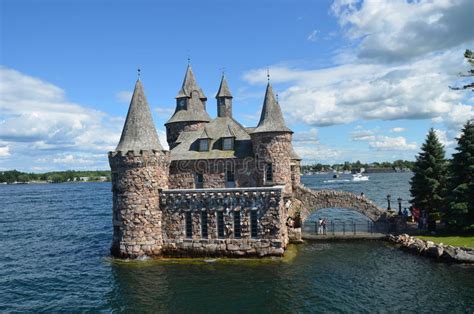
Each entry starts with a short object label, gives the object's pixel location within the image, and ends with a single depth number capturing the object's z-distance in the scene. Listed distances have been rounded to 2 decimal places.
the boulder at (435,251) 29.84
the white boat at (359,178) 164.88
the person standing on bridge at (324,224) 38.75
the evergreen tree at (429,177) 37.59
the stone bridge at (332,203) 38.72
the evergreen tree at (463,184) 33.03
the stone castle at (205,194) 31.11
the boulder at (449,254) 28.98
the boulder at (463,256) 28.38
